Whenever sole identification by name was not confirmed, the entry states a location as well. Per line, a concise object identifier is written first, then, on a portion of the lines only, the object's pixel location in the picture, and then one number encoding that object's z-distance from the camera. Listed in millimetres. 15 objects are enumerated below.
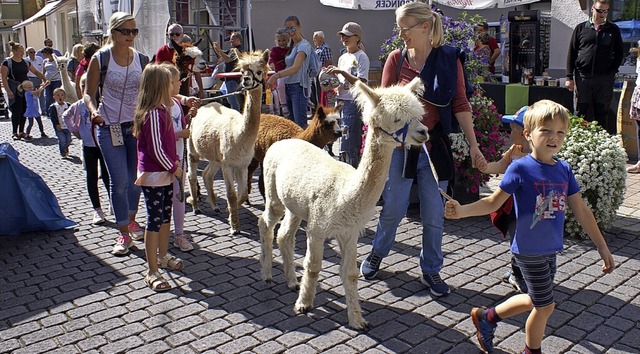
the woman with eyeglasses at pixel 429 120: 4062
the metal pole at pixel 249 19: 14095
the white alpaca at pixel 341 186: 3469
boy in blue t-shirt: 3061
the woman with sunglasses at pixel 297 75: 8414
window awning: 27458
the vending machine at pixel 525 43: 12805
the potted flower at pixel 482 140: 6211
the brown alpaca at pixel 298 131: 6234
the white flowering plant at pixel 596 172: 5387
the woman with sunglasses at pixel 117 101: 5105
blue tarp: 5875
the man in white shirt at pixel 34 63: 14894
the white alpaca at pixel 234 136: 5934
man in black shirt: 8180
